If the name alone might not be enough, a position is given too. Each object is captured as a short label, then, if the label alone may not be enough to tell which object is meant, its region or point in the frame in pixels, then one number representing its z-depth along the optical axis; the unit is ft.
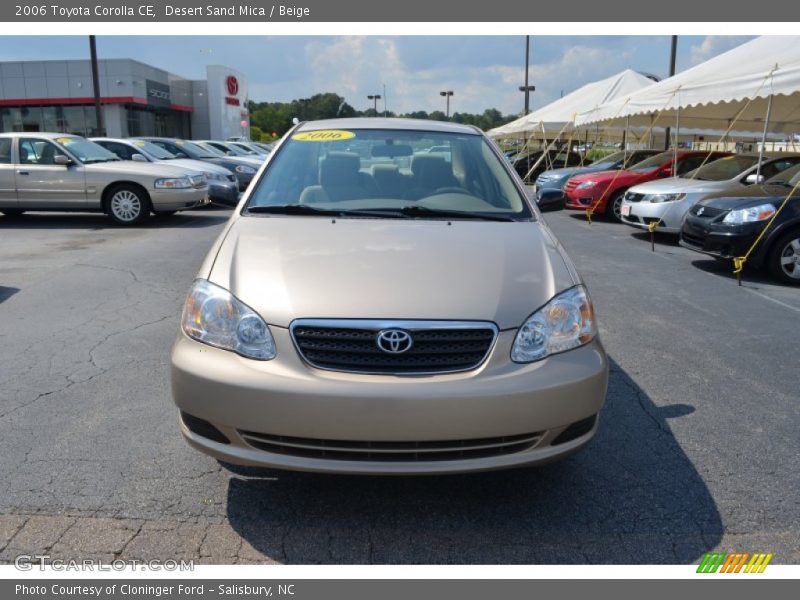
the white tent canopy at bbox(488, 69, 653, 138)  70.18
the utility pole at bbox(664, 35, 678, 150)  76.79
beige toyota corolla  8.38
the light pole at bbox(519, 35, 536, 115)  145.48
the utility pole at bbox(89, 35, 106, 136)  77.35
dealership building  131.64
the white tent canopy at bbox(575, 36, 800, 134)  30.73
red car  46.65
